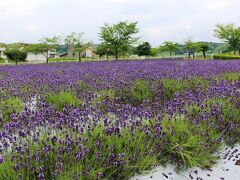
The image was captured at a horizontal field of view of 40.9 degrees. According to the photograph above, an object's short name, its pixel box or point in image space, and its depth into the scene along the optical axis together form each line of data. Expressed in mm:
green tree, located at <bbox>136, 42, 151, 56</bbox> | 49562
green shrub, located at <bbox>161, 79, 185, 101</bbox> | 5827
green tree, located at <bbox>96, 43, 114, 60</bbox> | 31294
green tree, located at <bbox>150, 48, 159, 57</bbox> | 57994
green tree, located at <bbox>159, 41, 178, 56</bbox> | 50500
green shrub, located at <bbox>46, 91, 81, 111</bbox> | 4958
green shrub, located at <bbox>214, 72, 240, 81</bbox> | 7206
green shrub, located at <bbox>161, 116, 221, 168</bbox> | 3047
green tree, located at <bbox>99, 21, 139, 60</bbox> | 30953
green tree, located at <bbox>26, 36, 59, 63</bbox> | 38594
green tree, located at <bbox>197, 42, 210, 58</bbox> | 49316
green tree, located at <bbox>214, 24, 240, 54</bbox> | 43062
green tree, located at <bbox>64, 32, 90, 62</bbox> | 38812
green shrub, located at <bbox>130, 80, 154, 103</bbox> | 5570
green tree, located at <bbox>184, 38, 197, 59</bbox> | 49712
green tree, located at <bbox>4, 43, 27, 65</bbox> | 49562
